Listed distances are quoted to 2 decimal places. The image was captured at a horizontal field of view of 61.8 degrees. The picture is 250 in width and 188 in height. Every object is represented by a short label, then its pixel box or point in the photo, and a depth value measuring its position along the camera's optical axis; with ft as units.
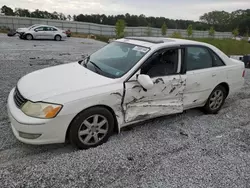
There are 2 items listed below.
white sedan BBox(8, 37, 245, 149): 8.21
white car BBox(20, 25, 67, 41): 57.57
